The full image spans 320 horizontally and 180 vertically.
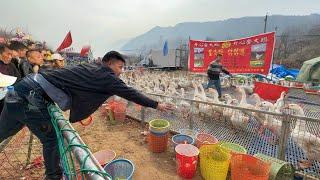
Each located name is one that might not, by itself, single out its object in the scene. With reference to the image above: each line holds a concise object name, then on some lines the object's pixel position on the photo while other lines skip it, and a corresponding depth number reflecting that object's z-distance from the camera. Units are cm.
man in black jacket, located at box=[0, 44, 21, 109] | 284
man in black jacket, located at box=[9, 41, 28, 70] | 302
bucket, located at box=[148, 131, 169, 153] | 291
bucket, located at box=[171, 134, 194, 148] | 290
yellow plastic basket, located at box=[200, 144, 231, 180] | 233
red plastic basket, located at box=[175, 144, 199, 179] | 243
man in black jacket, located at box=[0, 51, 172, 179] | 155
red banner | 608
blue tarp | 1165
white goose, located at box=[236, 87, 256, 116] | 427
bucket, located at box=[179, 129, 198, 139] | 325
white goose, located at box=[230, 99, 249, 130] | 354
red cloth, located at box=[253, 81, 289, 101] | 600
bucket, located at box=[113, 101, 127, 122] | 407
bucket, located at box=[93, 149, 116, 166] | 265
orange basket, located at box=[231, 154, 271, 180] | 216
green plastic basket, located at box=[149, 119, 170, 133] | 291
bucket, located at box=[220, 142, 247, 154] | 262
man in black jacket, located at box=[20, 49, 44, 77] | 307
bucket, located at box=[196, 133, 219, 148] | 280
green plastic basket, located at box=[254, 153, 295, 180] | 226
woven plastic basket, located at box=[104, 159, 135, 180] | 232
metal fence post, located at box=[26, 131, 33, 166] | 232
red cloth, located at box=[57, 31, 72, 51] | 757
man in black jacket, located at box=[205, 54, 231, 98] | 570
